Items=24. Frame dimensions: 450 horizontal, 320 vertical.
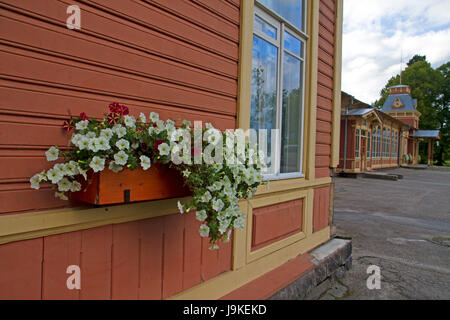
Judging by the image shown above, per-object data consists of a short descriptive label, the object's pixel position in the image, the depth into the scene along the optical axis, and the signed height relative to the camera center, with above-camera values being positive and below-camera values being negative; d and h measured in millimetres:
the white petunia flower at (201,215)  1423 -292
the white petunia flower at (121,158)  1244 -32
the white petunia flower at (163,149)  1321 +10
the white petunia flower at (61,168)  1198 -76
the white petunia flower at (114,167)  1267 -71
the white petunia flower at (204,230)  1462 -371
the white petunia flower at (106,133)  1238 +68
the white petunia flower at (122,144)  1254 +26
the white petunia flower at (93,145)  1193 +18
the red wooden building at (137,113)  1234 +188
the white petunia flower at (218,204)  1422 -242
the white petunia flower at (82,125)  1259 +101
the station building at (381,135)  16109 +1603
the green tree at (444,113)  37625 +5500
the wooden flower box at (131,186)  1265 -159
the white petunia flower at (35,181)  1195 -128
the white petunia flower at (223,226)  1452 -349
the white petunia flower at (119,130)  1277 +83
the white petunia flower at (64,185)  1240 -146
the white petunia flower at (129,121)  1342 +128
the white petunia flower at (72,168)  1211 -75
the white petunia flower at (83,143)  1202 +25
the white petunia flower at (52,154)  1202 -21
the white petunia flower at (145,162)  1308 -48
